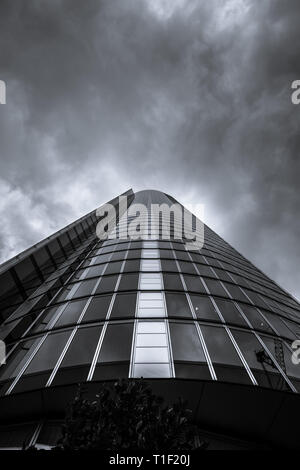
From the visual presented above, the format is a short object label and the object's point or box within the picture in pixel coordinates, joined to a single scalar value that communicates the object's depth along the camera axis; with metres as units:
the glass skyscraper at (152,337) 7.61
